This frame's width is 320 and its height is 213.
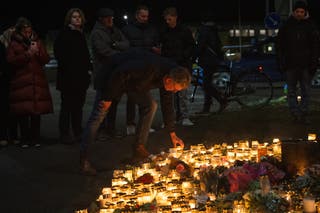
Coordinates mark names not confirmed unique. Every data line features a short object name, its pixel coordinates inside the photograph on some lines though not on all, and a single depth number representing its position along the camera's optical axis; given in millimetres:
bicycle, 12508
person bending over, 6914
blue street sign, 16391
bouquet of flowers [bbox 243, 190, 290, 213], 4945
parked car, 20016
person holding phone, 8894
